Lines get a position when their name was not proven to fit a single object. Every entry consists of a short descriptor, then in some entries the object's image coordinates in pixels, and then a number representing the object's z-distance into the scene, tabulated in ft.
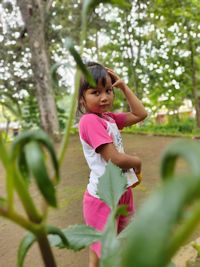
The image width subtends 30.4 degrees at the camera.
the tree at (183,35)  20.00
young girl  4.07
